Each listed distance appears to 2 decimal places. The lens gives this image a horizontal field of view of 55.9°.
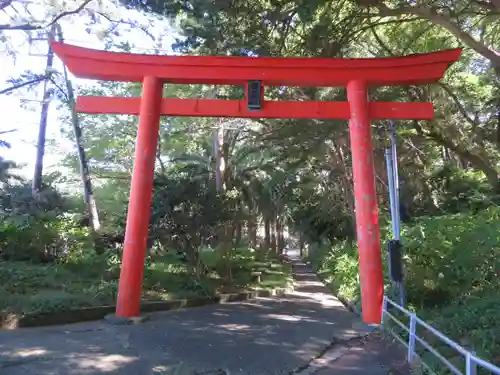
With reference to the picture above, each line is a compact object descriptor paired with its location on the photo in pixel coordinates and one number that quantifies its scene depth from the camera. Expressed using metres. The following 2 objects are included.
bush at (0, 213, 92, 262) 12.55
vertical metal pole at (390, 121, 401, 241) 8.80
